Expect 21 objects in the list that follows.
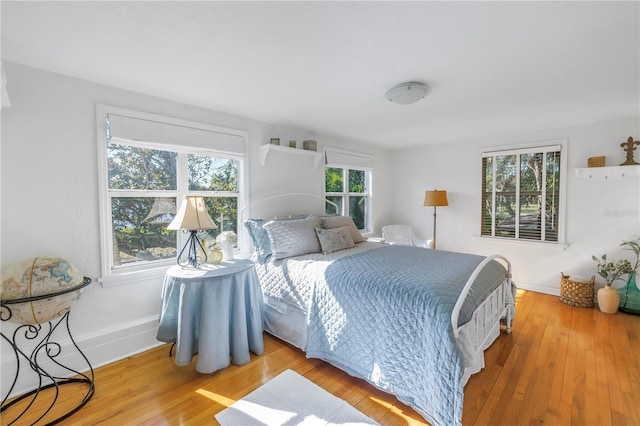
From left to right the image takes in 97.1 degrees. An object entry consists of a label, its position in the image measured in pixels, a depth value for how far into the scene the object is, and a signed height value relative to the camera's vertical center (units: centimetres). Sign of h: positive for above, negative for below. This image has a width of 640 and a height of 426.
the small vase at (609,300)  318 -107
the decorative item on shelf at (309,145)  366 +79
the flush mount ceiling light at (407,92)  222 +91
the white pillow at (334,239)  294 -36
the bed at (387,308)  161 -72
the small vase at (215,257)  245 -45
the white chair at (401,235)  465 -50
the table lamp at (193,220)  220 -12
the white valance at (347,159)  414 +73
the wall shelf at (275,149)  323 +66
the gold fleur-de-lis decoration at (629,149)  322 +65
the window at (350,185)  429 +33
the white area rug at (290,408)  169 -128
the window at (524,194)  379 +17
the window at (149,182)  230 +22
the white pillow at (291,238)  274 -33
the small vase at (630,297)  318 -104
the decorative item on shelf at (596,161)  339 +54
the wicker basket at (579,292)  334 -104
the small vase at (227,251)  261 -42
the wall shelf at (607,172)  324 +39
